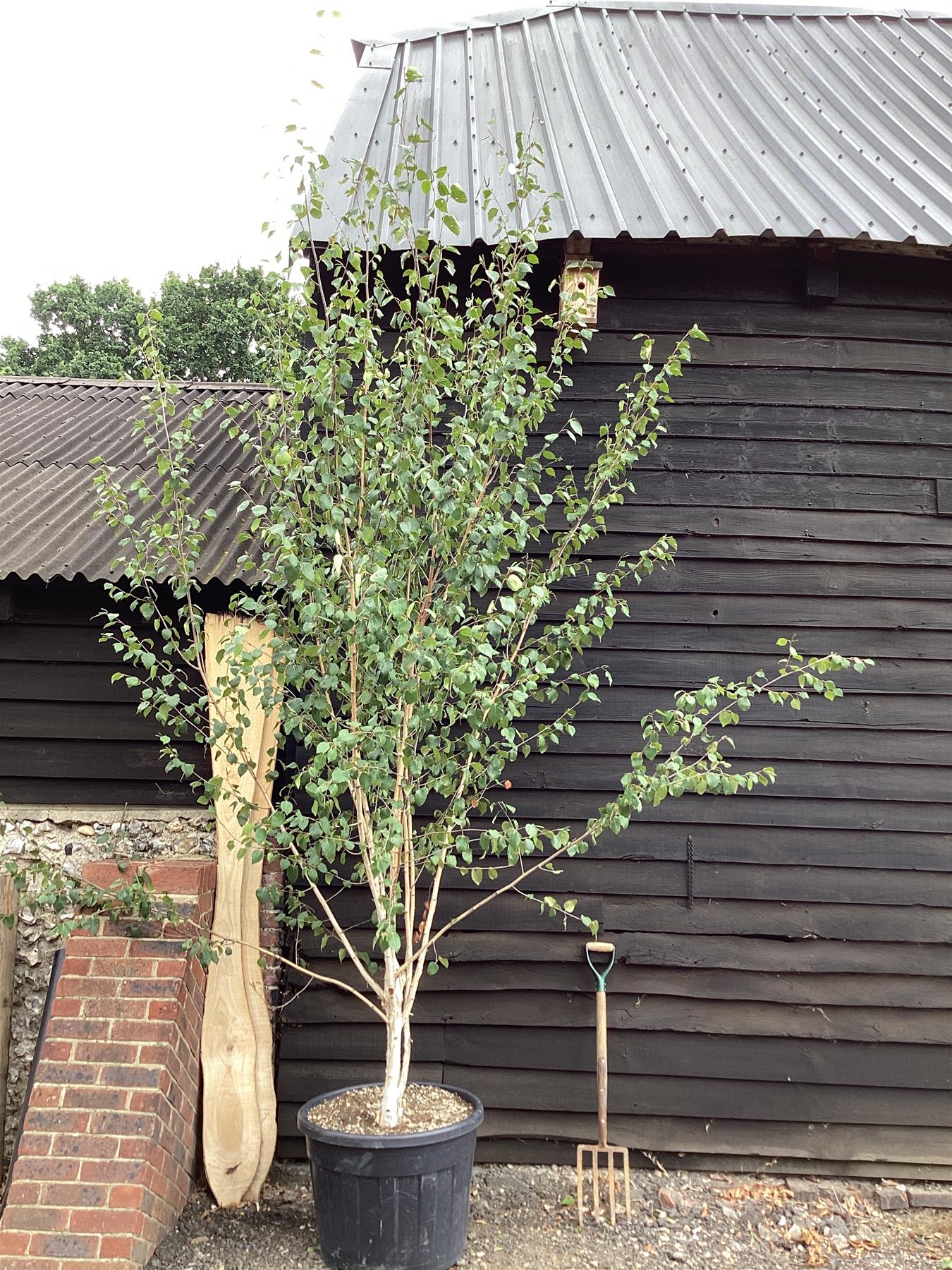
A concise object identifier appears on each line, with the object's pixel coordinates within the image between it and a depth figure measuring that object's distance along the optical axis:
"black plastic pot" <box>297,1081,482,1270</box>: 2.75
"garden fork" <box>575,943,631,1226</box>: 3.32
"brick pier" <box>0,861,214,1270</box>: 2.79
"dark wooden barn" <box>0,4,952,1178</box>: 3.72
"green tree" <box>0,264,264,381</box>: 20.45
